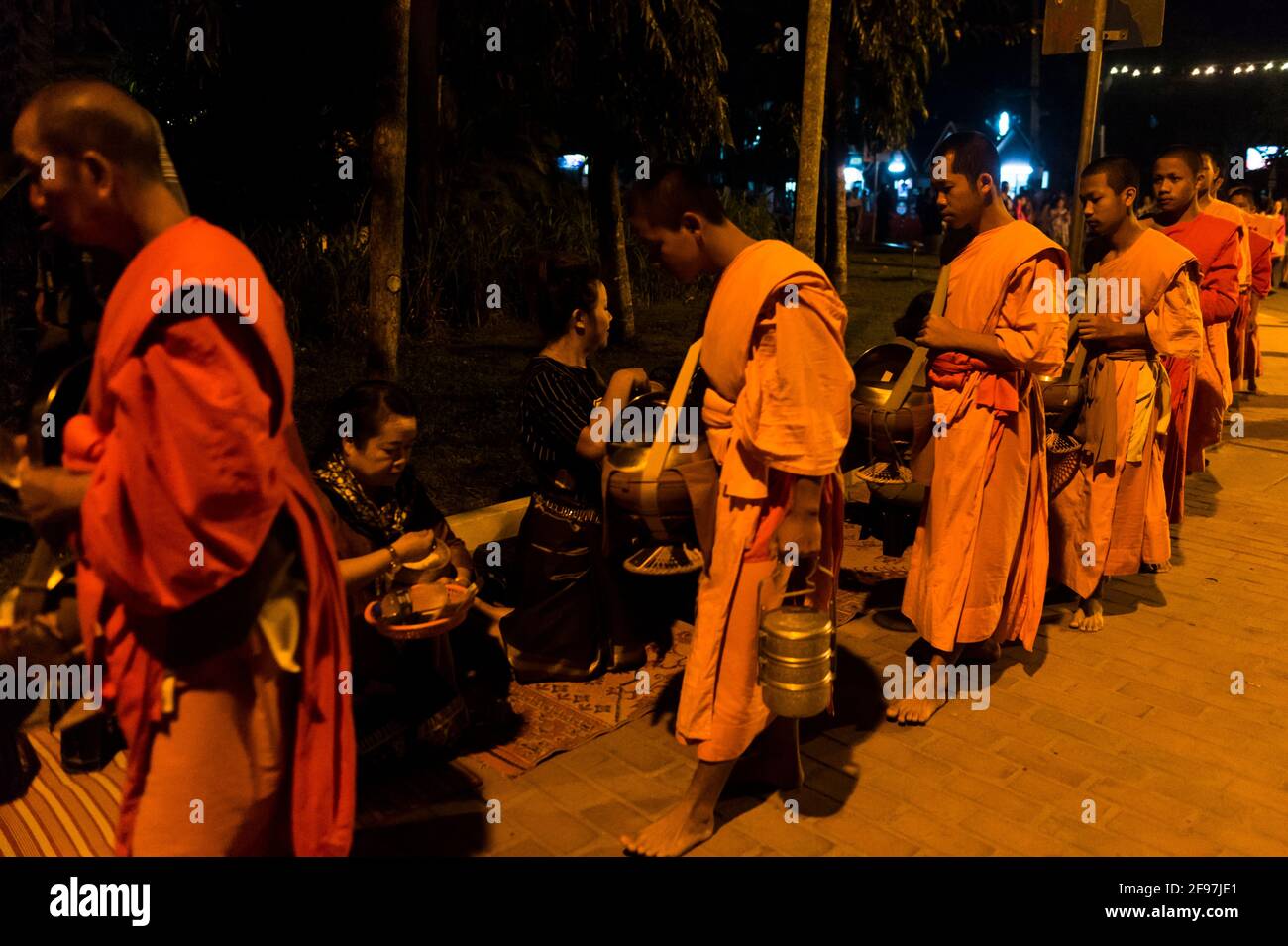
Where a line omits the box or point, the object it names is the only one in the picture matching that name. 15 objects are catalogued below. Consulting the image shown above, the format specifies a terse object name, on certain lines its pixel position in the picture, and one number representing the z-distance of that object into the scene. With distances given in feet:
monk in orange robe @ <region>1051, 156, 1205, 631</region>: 17.03
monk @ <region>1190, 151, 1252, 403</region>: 22.88
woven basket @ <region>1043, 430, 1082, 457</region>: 16.93
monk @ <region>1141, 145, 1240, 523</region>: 19.97
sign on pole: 22.36
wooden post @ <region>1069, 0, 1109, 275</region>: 22.20
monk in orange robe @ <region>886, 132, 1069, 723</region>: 13.75
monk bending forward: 10.19
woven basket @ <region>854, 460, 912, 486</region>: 15.26
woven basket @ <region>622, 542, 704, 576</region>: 12.76
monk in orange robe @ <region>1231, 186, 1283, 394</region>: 30.42
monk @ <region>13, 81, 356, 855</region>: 6.37
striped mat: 10.85
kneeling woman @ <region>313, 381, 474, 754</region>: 12.14
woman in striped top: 14.60
